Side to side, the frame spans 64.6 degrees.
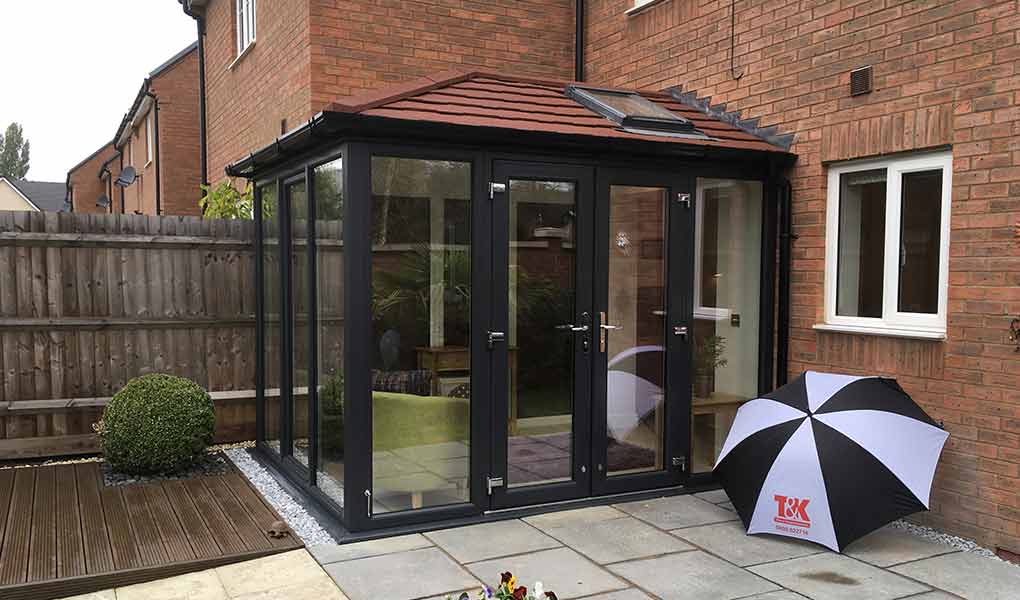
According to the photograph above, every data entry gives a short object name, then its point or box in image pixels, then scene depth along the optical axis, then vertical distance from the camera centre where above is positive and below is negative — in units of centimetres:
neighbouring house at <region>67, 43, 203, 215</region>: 1552 +247
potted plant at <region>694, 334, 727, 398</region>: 576 -69
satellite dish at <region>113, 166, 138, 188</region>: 1542 +163
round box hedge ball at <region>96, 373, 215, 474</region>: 575 -119
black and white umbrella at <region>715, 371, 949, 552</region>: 438 -109
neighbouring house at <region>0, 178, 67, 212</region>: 4009 +323
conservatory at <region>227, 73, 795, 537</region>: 478 -20
